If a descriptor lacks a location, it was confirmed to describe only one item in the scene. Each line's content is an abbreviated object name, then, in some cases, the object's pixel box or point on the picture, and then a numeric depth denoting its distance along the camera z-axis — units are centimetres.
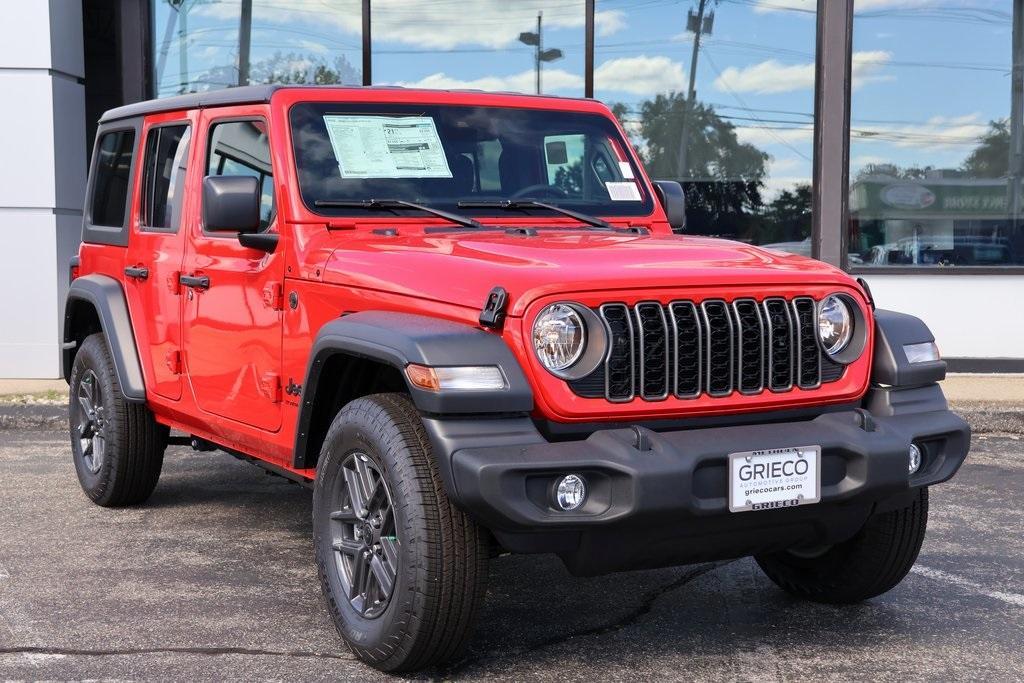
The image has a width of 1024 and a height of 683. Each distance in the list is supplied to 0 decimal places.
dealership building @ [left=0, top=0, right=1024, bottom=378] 1103
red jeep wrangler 360
